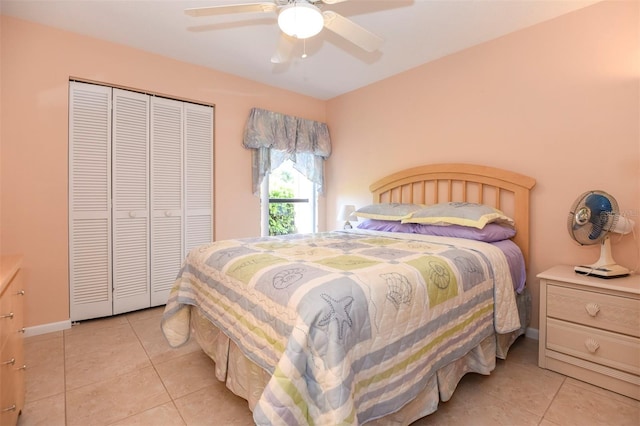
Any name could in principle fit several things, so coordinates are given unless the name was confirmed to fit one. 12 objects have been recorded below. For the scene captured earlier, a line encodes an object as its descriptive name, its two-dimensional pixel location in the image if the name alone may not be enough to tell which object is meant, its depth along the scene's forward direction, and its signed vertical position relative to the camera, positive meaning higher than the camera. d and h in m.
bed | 1.05 -0.50
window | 3.90 +0.10
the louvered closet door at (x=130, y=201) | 2.82 +0.07
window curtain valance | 3.58 +0.83
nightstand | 1.67 -0.68
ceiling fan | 1.58 +1.08
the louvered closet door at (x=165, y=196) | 3.04 +0.13
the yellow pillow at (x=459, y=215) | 2.28 -0.03
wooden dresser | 1.17 -0.58
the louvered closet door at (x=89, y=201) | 2.63 +0.06
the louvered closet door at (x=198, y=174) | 3.24 +0.37
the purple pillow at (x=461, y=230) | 2.27 -0.16
